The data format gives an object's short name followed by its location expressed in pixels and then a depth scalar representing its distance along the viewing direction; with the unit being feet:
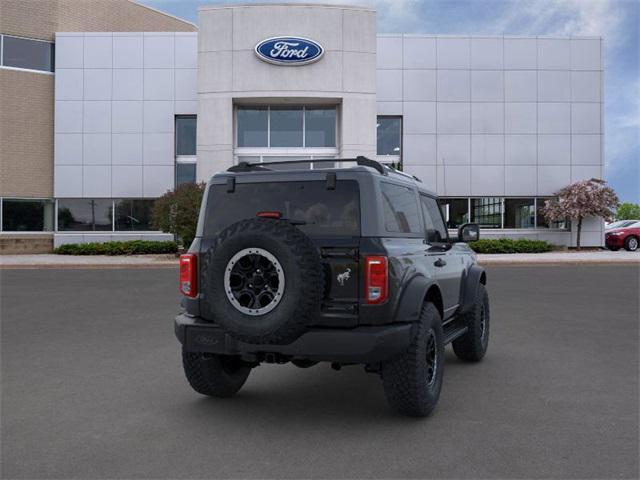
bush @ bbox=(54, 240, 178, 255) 85.97
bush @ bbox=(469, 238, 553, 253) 84.89
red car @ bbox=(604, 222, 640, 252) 94.89
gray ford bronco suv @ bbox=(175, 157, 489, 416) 13.60
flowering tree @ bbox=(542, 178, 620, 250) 89.30
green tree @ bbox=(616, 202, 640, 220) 549.95
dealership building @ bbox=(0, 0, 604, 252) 94.27
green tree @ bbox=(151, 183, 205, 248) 73.61
